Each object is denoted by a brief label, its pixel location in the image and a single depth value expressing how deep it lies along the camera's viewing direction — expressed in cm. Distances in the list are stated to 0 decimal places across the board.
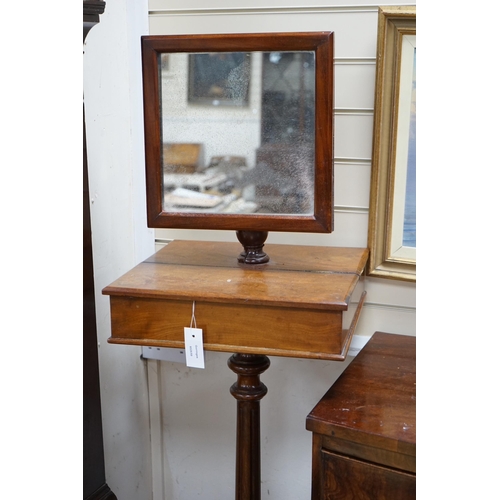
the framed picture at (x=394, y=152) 142
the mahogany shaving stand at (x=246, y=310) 115
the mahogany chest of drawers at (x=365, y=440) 110
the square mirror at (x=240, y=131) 122
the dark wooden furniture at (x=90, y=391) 135
